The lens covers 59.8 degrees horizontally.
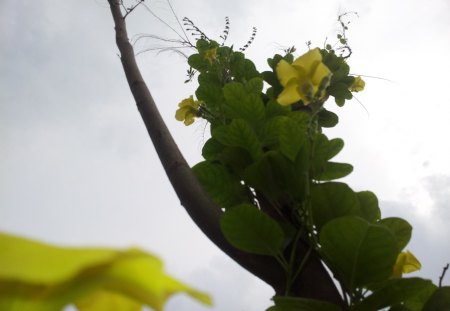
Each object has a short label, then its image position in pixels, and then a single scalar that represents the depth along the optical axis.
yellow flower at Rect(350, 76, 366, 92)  1.03
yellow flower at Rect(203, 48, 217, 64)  0.95
